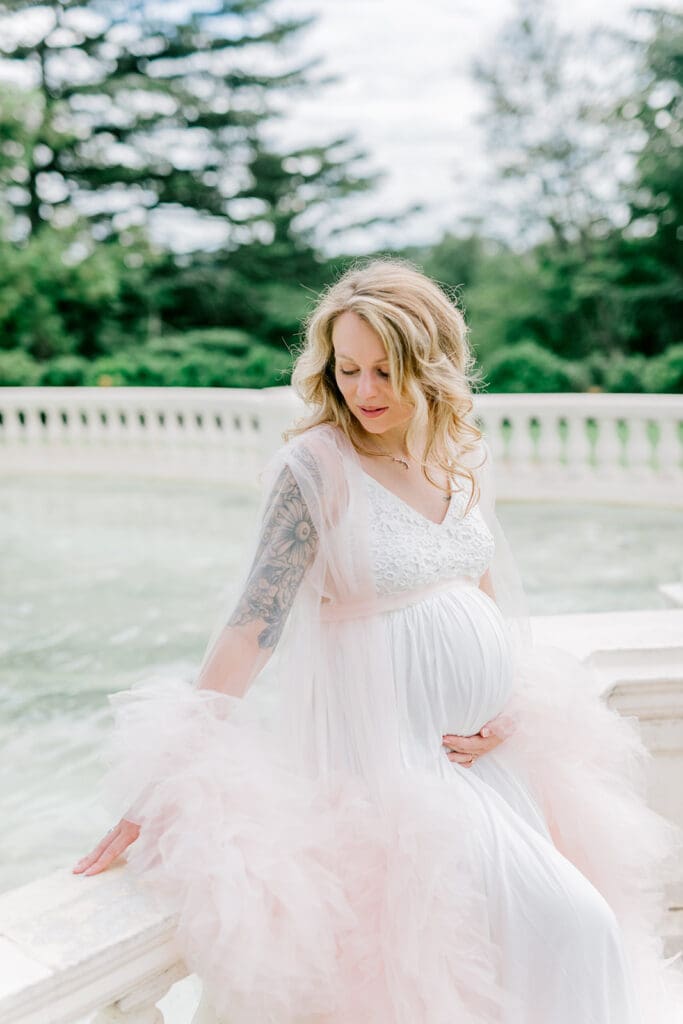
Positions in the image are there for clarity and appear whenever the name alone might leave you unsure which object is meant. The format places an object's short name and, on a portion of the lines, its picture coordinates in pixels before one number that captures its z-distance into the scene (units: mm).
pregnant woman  1516
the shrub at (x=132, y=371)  19172
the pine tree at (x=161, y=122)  20703
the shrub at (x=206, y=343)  21031
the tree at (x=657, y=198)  18281
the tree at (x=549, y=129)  19078
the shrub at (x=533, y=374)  17312
